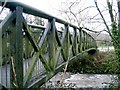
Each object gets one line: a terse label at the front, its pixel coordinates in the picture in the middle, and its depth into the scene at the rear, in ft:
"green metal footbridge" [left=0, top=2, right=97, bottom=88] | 6.50
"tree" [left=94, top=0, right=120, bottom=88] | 18.43
